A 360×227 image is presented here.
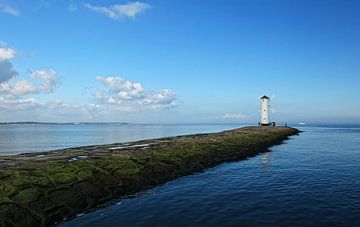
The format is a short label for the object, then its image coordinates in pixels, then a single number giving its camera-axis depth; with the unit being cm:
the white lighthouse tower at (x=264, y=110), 9054
